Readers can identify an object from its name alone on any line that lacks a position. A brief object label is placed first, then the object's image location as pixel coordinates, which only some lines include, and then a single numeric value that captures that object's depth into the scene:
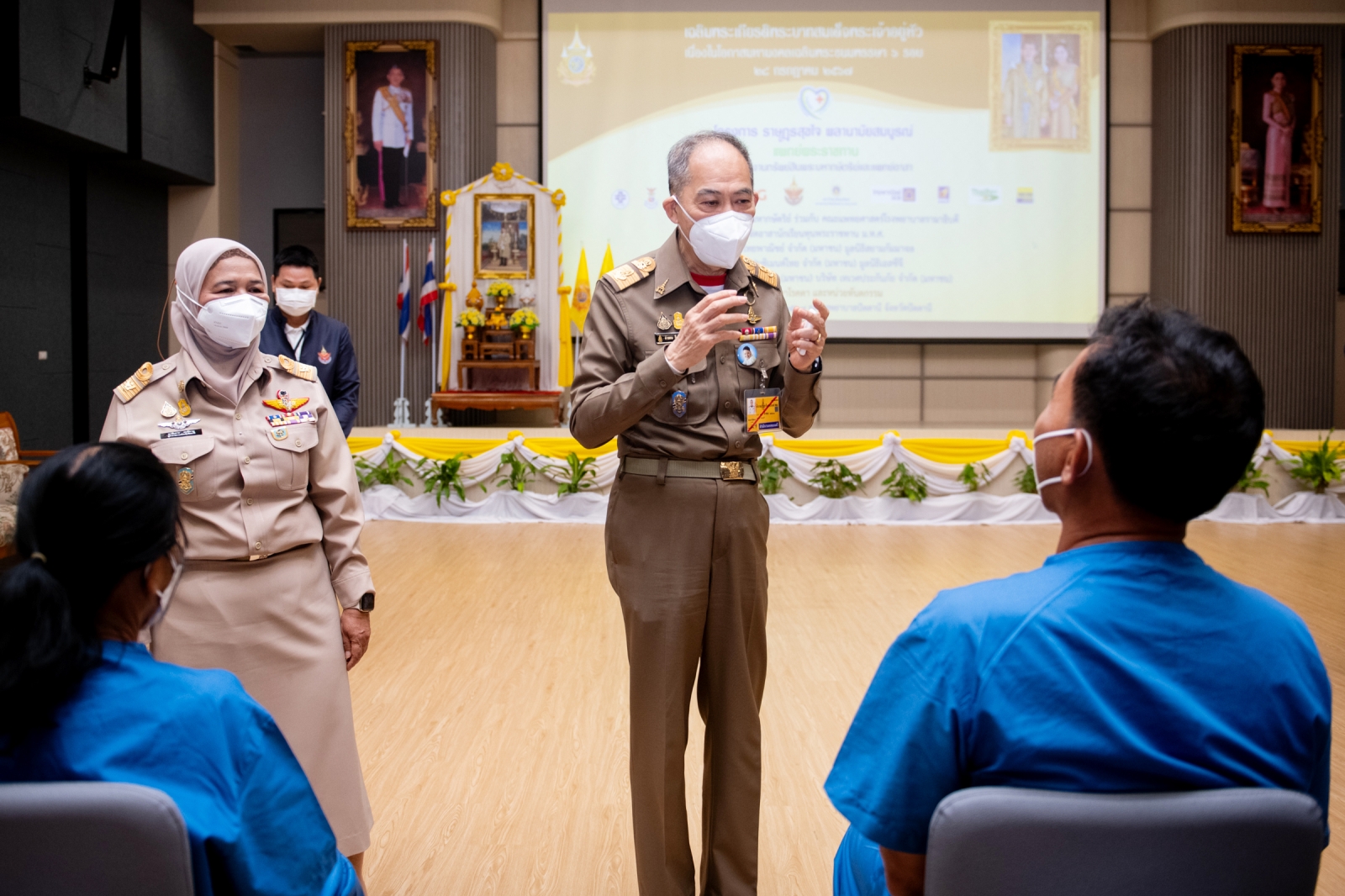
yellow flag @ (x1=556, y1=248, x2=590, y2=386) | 9.05
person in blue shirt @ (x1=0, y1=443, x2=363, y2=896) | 0.97
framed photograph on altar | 9.41
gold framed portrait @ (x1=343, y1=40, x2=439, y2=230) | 9.74
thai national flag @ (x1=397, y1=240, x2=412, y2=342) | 9.66
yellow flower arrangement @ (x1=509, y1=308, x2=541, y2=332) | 8.89
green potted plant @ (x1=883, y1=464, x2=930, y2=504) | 7.16
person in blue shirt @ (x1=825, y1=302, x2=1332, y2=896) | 0.93
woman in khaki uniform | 1.74
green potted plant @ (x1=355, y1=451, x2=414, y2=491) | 7.16
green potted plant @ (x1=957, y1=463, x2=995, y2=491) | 7.18
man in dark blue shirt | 3.64
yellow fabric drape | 7.14
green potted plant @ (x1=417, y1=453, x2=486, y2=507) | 7.09
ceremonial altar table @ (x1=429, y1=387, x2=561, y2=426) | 8.63
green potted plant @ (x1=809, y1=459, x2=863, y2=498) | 7.09
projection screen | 9.77
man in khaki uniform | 1.88
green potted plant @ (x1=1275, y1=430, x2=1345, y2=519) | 7.10
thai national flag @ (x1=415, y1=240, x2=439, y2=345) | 9.45
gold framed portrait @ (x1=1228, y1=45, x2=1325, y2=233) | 9.65
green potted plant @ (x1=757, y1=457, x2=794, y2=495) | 7.04
